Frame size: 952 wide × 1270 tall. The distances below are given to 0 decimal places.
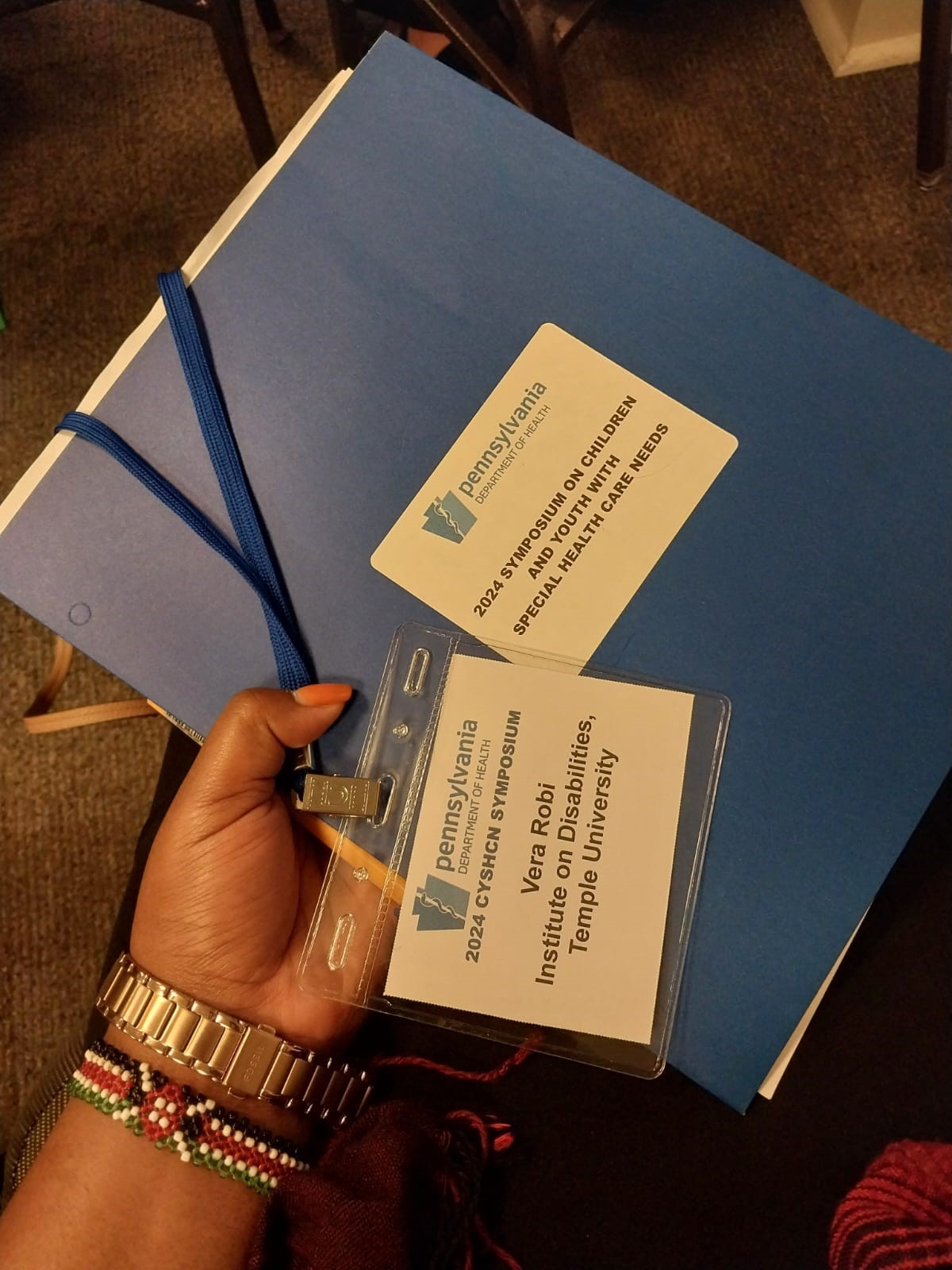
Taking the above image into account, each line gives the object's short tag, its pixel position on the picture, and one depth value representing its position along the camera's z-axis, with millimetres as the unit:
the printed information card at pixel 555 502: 552
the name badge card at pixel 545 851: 514
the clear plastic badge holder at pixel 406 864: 519
